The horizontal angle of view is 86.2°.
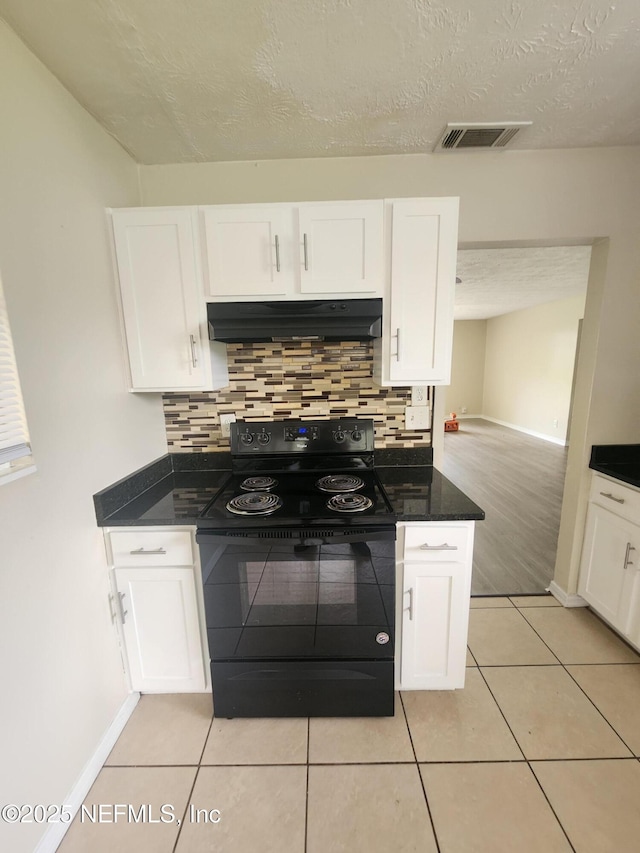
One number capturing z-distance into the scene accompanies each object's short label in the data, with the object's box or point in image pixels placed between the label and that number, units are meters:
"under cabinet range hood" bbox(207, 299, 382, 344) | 1.52
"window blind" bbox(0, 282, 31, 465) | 0.99
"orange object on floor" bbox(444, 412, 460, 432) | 7.36
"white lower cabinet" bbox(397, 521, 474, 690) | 1.41
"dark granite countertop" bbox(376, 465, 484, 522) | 1.38
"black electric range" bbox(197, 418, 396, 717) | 1.33
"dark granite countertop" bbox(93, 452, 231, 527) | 1.41
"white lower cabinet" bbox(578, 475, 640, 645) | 1.70
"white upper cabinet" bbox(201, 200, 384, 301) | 1.49
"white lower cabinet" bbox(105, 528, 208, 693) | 1.43
